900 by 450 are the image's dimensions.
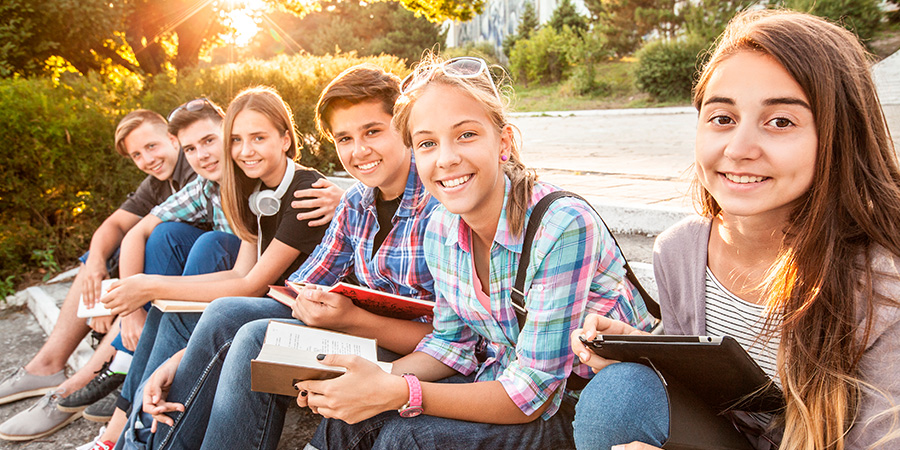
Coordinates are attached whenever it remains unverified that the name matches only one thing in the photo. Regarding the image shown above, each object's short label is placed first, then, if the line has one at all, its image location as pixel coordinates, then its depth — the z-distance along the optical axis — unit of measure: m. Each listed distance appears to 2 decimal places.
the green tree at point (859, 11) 14.18
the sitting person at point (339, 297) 2.04
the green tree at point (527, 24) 26.39
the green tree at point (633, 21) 20.59
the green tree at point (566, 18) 24.59
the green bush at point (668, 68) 15.61
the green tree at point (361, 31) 27.31
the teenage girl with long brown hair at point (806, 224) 1.25
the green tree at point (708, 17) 17.12
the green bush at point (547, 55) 21.50
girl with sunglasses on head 1.70
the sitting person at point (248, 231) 2.66
